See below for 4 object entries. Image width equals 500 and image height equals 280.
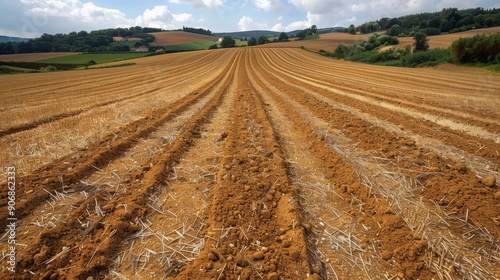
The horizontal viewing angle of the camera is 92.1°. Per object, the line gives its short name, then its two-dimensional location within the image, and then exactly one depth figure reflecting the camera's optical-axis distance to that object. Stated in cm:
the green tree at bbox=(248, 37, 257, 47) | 10094
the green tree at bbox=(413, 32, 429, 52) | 3550
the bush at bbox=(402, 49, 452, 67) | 2941
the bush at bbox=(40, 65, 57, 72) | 4231
